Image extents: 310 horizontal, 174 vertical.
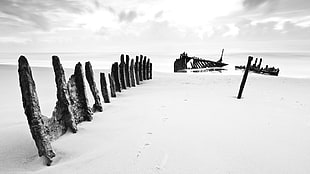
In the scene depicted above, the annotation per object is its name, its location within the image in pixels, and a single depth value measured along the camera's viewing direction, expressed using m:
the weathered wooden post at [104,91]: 5.29
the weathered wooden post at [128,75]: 8.51
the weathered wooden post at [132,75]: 8.95
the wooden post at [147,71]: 11.56
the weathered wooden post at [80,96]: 3.58
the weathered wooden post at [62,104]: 3.02
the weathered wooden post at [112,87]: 6.17
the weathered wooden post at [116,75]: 7.15
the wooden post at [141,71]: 10.90
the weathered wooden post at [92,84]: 4.29
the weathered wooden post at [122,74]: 7.87
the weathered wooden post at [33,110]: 2.26
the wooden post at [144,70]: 11.31
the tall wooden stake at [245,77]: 6.33
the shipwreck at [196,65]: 18.63
